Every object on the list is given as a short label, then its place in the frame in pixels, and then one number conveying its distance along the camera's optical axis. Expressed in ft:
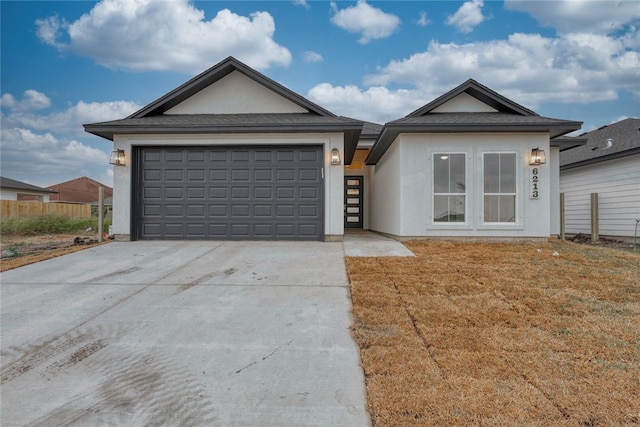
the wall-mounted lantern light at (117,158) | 25.00
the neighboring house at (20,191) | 66.88
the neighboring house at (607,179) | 31.50
